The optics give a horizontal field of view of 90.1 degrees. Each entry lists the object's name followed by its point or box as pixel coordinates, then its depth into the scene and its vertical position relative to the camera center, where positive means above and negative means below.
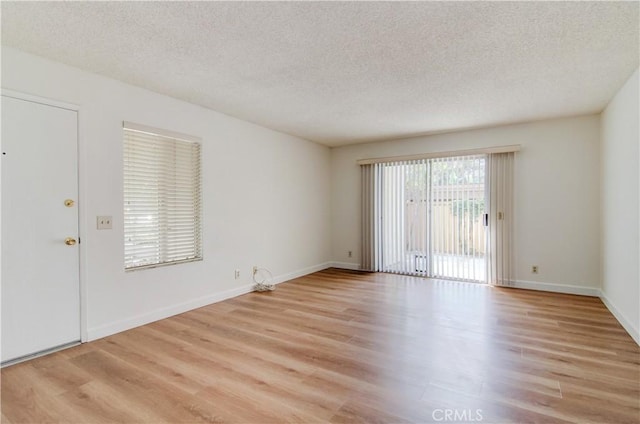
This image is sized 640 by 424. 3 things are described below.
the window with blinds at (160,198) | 3.36 +0.19
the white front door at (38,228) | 2.54 -0.11
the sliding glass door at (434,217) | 5.18 -0.09
